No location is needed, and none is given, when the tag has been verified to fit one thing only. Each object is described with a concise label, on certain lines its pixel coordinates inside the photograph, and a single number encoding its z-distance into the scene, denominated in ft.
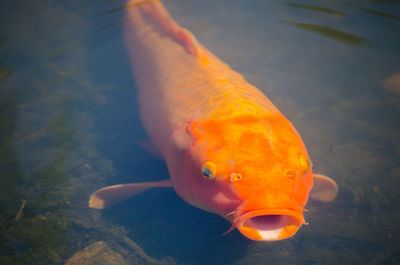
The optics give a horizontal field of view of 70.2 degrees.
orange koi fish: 7.34
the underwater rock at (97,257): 9.01
